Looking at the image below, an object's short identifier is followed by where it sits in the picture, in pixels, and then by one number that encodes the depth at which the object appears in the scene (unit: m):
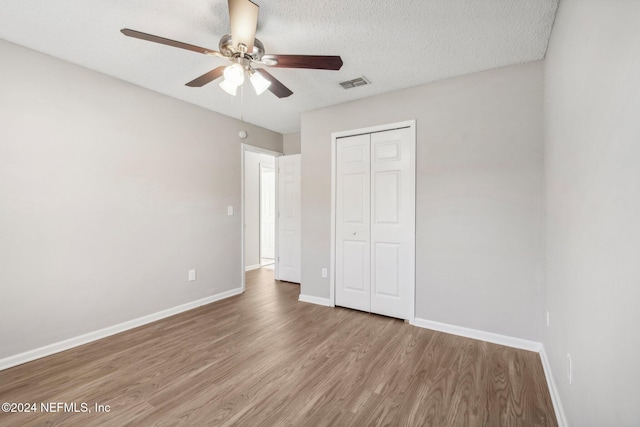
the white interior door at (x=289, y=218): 4.72
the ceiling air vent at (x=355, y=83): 2.88
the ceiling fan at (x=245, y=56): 1.60
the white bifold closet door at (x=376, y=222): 3.12
